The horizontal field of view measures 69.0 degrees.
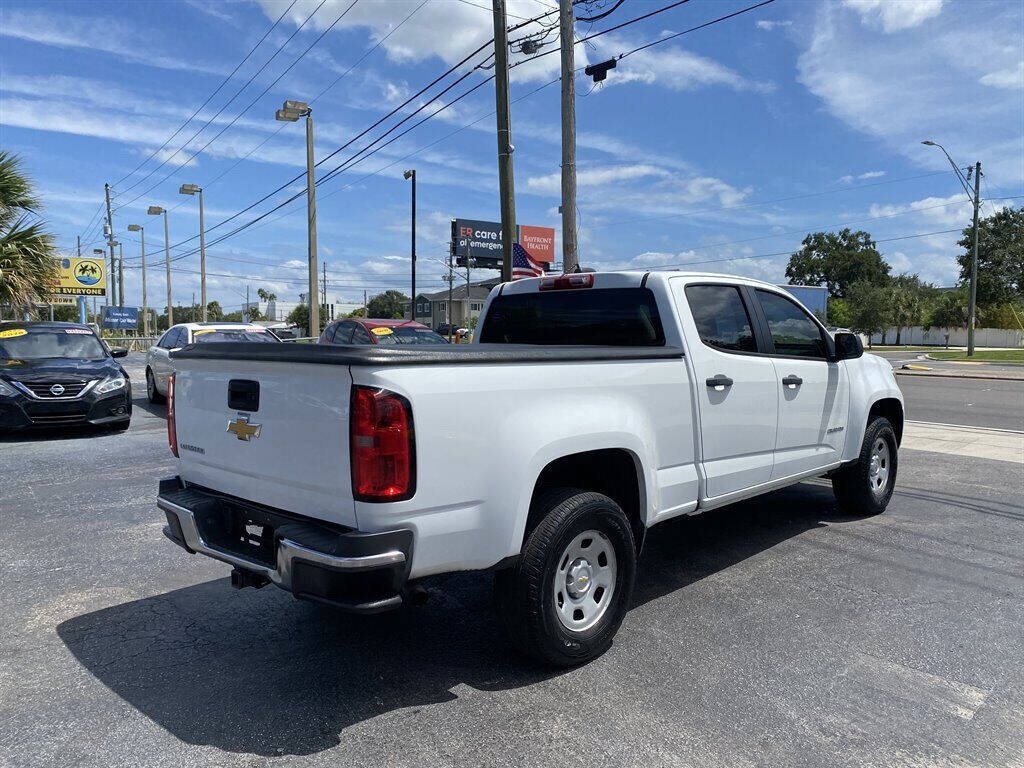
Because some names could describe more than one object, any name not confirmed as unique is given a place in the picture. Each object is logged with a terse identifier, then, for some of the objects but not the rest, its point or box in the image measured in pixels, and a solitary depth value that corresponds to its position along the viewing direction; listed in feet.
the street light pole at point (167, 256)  149.28
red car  45.24
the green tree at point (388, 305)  367.04
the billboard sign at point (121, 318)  138.72
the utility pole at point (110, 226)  156.98
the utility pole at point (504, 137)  41.91
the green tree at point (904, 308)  216.95
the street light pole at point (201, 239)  128.16
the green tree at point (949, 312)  204.54
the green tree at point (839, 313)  238.64
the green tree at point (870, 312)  213.46
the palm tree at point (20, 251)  54.95
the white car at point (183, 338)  43.24
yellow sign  128.36
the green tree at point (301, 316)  312.79
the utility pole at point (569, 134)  39.68
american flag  44.70
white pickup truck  9.36
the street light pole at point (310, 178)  73.73
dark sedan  31.67
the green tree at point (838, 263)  304.09
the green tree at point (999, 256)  205.57
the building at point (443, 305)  320.09
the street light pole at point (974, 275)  112.57
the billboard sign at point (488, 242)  199.93
